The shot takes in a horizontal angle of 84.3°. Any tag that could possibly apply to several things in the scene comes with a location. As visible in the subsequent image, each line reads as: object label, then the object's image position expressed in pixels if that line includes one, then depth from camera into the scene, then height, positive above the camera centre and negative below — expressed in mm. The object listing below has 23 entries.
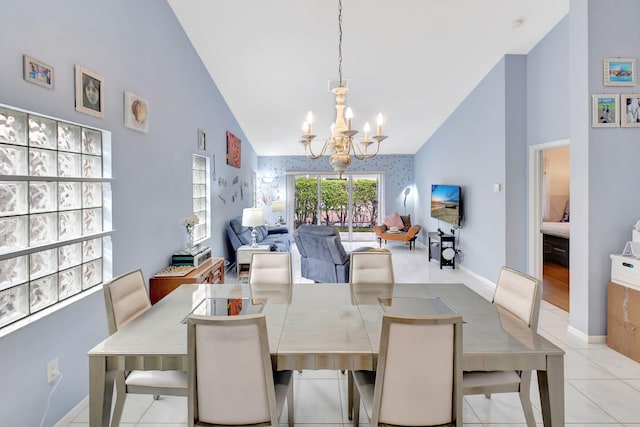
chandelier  2641 +573
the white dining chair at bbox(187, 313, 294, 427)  1328 -624
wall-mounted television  5840 +126
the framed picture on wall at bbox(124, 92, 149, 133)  2750 +807
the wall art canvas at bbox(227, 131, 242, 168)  5898 +1078
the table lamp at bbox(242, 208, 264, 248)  5008 -92
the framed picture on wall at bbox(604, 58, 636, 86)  3014 +1175
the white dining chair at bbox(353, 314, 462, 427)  1332 -626
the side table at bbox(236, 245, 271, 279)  5289 -708
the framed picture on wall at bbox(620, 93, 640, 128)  3010 +843
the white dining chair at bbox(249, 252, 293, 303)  2543 -430
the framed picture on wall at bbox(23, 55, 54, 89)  1792 +737
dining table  1423 -559
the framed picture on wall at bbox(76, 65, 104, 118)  2198 +778
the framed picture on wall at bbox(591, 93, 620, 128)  3008 +825
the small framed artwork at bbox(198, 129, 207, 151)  4469 +924
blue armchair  4328 -542
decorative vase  3800 -269
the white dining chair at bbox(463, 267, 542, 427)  1706 -581
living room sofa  5727 -498
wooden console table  3145 -634
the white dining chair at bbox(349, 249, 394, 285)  2537 -420
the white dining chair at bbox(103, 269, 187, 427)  1710 -820
